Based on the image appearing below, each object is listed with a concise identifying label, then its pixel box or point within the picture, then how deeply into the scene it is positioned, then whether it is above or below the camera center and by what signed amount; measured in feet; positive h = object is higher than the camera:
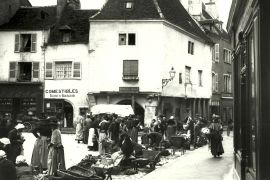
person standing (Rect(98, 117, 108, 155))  63.57 -4.52
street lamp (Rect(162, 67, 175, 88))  102.87 +4.88
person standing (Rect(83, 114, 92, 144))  79.92 -4.46
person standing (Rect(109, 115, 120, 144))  68.17 -4.23
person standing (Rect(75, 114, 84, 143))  84.17 -5.22
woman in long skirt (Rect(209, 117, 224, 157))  62.27 -5.60
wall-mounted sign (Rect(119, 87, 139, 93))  112.78 +2.72
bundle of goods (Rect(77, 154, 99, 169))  43.62 -5.81
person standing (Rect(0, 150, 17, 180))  25.31 -3.73
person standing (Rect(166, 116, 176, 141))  78.96 -4.89
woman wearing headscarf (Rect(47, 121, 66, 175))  42.39 -4.70
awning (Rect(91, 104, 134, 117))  93.04 -1.73
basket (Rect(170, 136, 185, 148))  68.54 -5.86
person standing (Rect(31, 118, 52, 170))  46.88 -4.66
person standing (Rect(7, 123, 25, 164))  40.21 -3.63
